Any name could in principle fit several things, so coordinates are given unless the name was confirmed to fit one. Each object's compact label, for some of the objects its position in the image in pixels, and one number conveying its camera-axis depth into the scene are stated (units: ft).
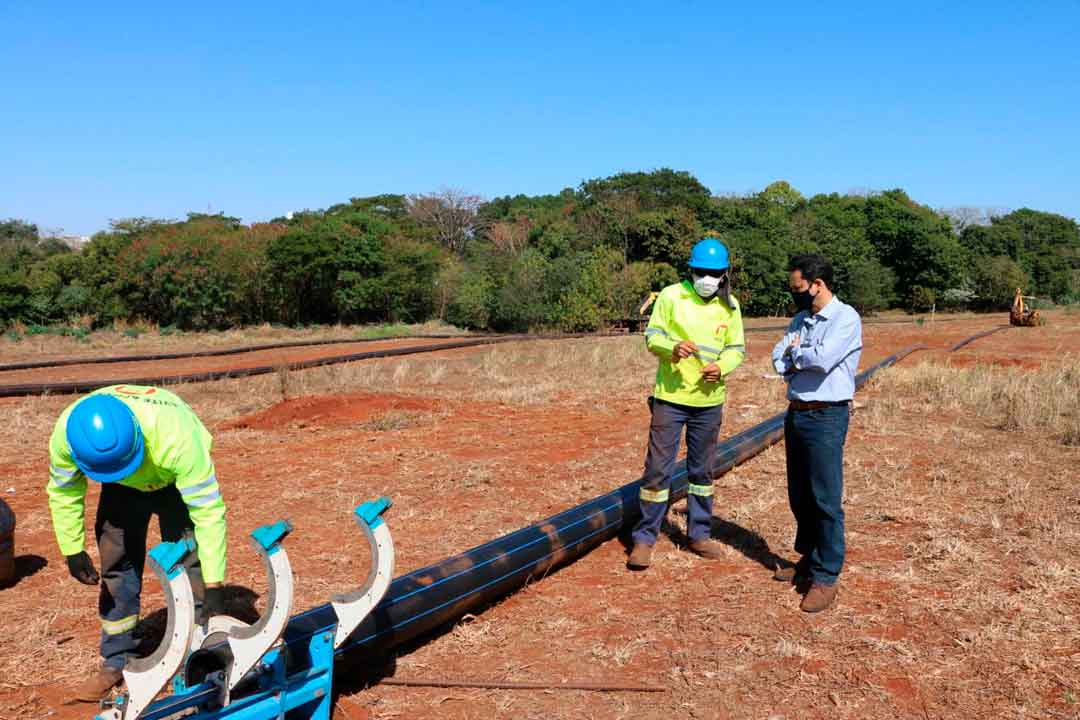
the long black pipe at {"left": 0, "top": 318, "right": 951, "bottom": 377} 58.49
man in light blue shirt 14.25
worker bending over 10.39
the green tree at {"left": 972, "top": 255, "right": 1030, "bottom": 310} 156.15
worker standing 16.16
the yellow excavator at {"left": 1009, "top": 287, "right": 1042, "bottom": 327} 98.37
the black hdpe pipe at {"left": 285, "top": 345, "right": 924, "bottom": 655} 11.71
